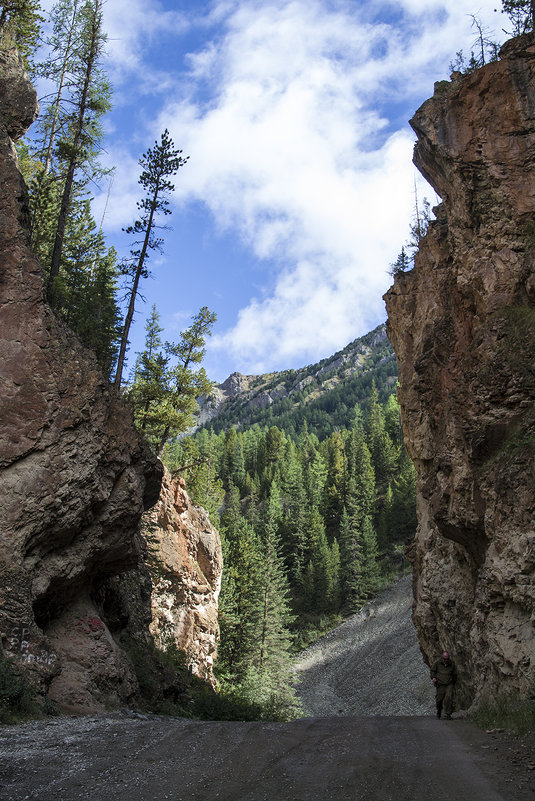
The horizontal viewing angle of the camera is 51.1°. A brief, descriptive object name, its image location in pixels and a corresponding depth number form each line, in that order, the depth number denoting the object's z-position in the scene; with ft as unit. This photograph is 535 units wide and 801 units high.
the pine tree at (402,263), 138.82
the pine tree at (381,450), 314.96
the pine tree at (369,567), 211.00
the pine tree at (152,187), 78.95
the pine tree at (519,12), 74.47
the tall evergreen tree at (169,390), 87.71
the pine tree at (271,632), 103.42
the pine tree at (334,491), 291.99
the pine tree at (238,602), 120.16
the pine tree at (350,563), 209.56
